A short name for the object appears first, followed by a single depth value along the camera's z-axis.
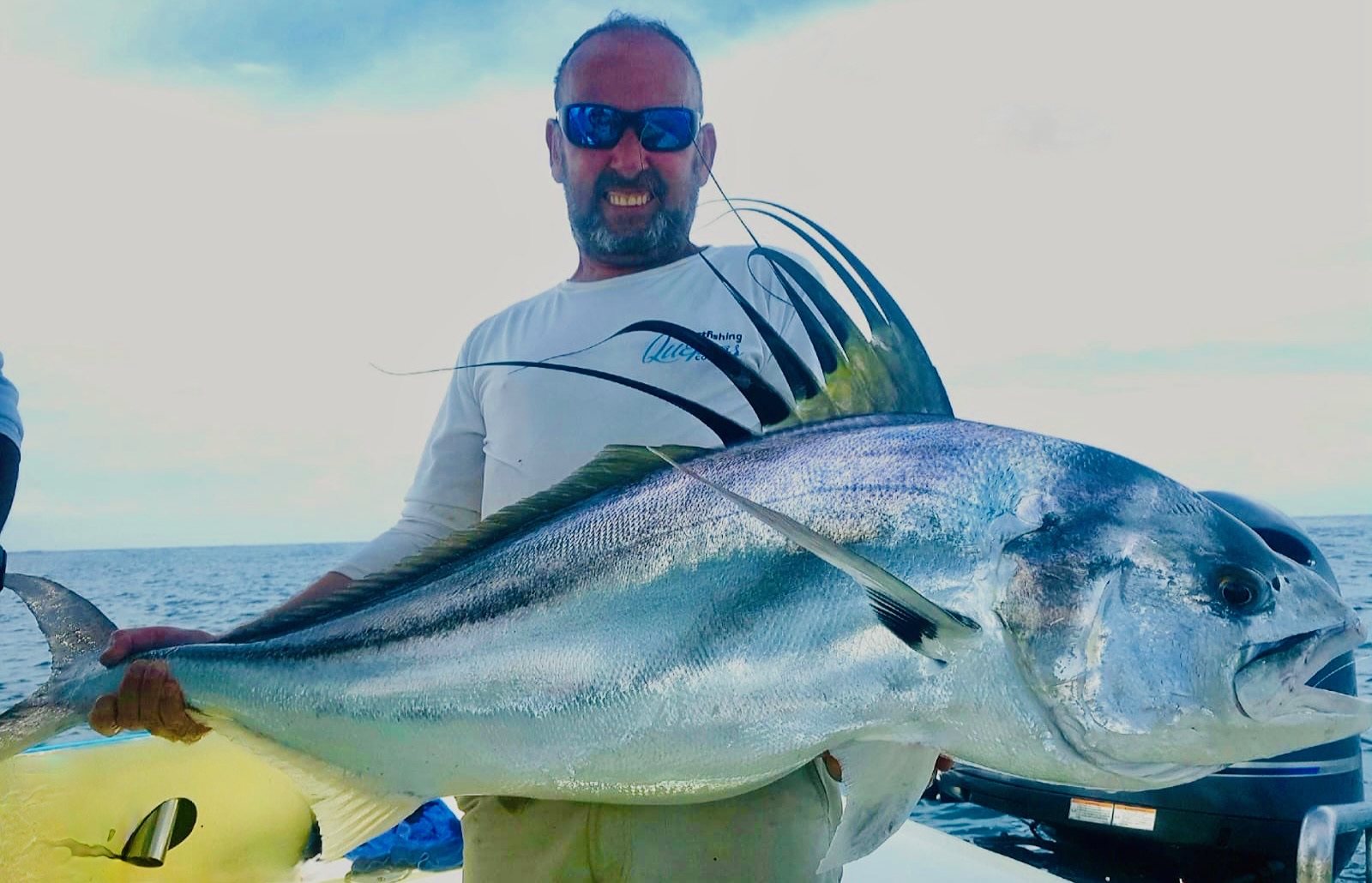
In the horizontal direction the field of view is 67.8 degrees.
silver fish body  1.48
